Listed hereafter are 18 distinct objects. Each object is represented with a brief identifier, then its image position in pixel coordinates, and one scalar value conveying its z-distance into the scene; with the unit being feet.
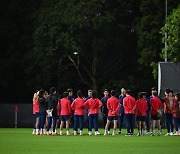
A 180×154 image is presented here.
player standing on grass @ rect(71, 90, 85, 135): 137.59
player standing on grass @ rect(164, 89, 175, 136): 137.10
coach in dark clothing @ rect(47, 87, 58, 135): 137.28
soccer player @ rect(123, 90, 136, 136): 134.41
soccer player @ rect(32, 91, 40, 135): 140.46
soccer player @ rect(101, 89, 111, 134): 145.44
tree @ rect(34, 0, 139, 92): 244.83
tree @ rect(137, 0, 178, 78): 236.63
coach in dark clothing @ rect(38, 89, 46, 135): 137.18
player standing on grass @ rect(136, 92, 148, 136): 136.77
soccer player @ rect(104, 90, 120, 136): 137.39
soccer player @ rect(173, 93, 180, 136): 136.95
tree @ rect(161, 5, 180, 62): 202.59
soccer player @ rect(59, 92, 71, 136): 138.21
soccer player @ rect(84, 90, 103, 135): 137.18
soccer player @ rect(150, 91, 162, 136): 136.22
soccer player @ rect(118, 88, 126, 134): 141.49
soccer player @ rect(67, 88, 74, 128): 142.14
